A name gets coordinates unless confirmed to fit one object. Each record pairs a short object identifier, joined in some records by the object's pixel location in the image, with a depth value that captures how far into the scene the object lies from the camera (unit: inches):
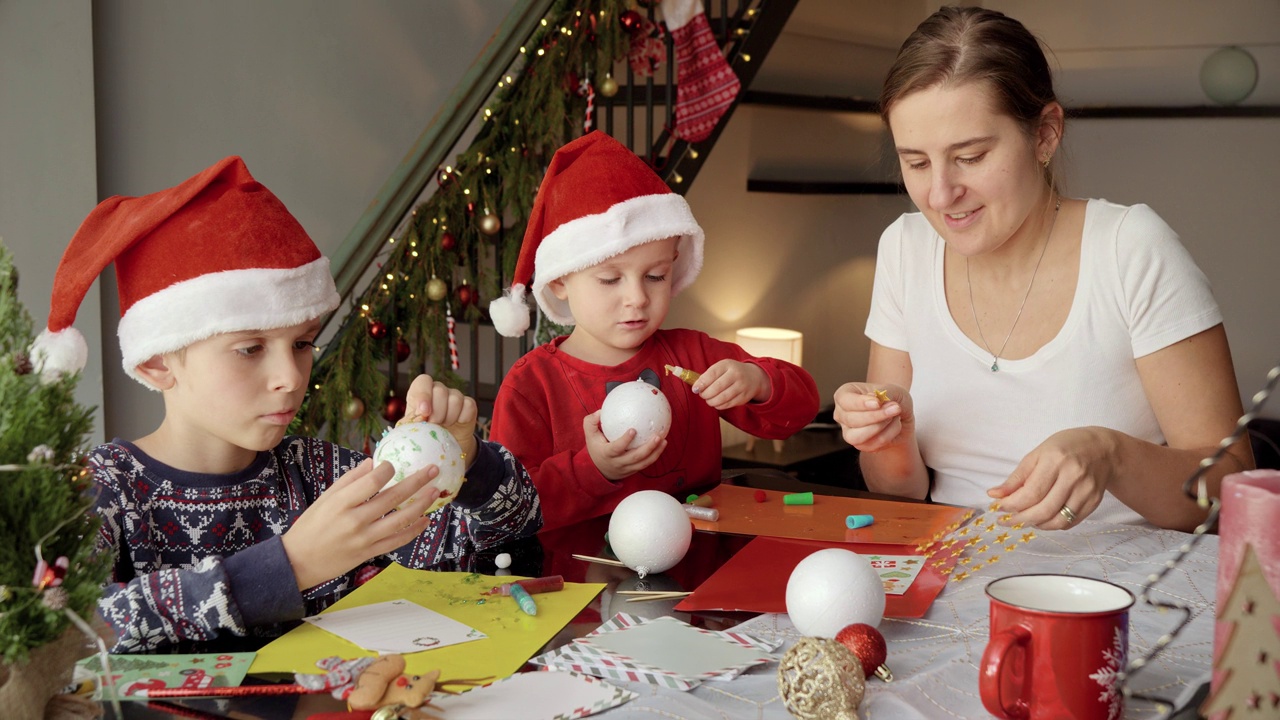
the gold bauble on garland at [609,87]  119.7
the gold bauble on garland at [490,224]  121.1
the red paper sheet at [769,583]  44.3
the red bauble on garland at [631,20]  120.2
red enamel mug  32.5
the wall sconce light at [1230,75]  161.0
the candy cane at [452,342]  125.0
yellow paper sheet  38.8
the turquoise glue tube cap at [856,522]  55.8
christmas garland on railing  120.2
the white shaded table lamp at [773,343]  167.3
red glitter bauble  36.7
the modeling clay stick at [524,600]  43.4
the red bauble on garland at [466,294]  124.8
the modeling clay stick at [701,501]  60.2
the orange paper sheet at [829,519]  54.4
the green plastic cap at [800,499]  61.2
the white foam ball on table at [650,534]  48.1
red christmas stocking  125.6
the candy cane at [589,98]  118.8
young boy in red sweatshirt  69.3
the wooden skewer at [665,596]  46.0
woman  62.9
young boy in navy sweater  50.2
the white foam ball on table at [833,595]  39.8
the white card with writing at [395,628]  40.8
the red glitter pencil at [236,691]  36.0
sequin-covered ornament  33.4
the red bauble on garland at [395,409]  124.2
